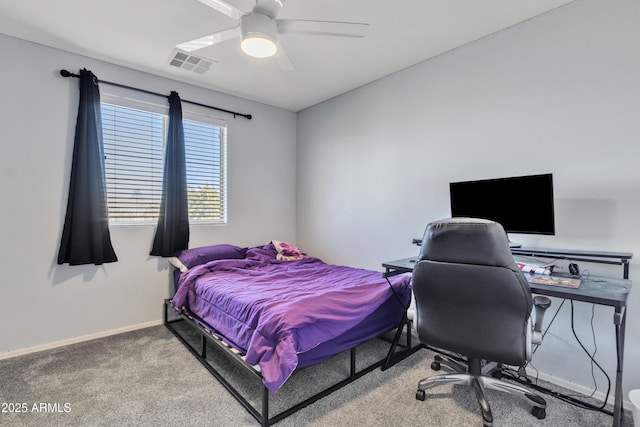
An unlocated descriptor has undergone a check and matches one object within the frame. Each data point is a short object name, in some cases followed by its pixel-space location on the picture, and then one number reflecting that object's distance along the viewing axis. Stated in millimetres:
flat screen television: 2027
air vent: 2854
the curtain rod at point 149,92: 2745
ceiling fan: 1783
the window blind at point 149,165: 3070
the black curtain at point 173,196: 3234
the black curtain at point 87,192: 2732
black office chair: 1574
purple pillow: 3180
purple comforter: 1761
